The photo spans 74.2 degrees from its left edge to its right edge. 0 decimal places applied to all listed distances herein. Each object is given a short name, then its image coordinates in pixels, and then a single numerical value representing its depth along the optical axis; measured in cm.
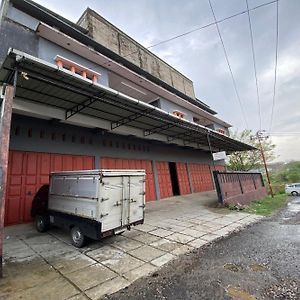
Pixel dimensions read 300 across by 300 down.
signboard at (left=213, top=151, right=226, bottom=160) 1363
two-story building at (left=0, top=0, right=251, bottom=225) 780
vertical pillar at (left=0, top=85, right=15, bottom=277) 413
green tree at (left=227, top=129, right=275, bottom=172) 3250
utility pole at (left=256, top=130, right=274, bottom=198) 2572
